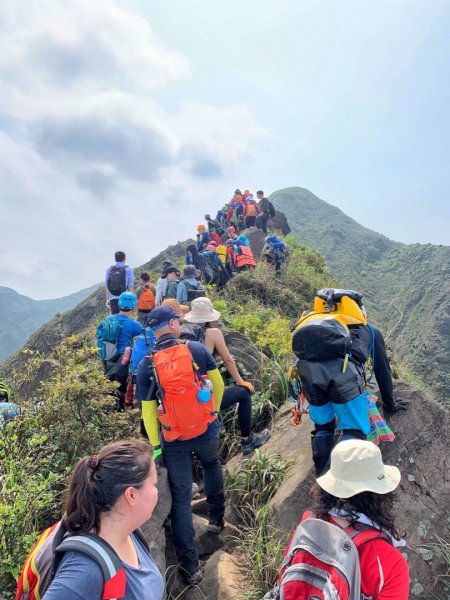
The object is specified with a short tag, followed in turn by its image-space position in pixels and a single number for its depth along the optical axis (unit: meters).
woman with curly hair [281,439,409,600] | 1.78
